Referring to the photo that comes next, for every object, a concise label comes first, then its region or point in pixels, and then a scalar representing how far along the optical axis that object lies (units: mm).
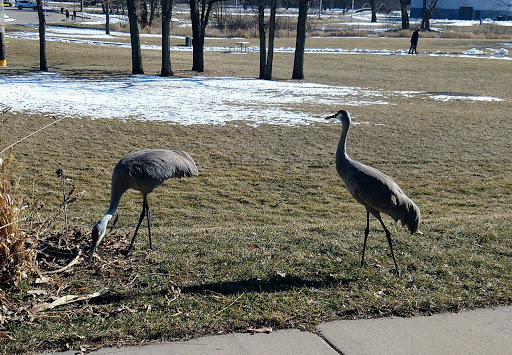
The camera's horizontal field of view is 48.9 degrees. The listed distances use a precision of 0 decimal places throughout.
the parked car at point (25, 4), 81106
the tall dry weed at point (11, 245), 4488
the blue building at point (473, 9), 96625
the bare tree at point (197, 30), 25578
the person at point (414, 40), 41219
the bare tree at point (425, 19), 68900
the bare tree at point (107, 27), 48881
